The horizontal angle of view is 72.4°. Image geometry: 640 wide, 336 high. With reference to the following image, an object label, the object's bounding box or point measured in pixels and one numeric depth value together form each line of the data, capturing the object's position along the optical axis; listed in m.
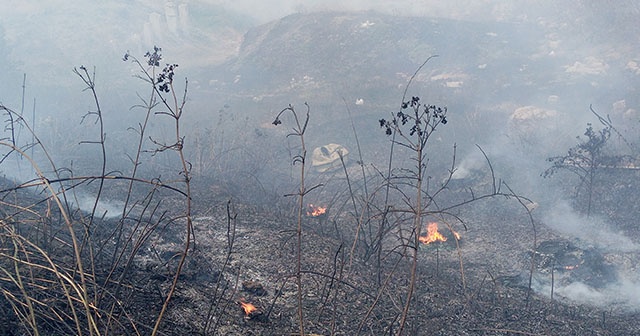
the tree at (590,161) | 8.11
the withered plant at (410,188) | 4.61
